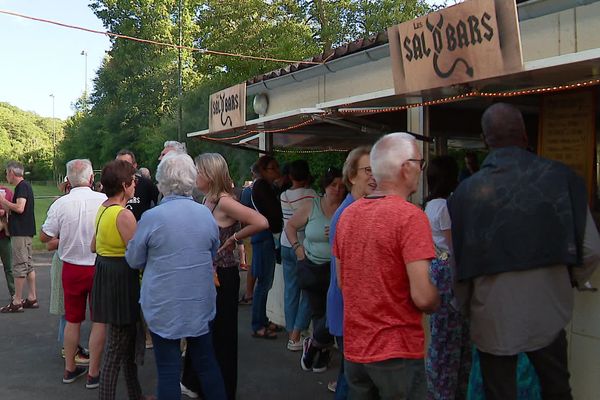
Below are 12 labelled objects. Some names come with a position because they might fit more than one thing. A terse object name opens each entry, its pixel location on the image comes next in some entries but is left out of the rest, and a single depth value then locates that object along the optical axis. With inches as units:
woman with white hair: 123.6
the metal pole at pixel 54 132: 3664.1
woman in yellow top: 147.7
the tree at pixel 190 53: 864.9
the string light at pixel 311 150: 331.9
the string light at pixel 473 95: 124.2
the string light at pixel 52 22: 395.6
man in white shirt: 174.9
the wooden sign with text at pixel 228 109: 201.5
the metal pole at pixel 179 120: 1050.1
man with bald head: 91.0
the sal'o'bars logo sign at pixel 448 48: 107.8
